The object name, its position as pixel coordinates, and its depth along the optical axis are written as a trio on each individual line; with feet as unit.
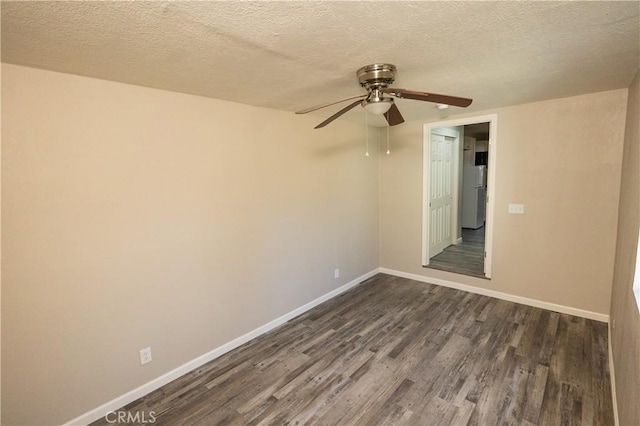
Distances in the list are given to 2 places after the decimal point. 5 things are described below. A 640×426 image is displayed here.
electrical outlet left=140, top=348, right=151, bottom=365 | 7.21
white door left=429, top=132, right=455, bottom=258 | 14.66
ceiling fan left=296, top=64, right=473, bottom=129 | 6.00
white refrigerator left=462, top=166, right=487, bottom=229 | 22.63
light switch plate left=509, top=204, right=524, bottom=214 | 11.15
